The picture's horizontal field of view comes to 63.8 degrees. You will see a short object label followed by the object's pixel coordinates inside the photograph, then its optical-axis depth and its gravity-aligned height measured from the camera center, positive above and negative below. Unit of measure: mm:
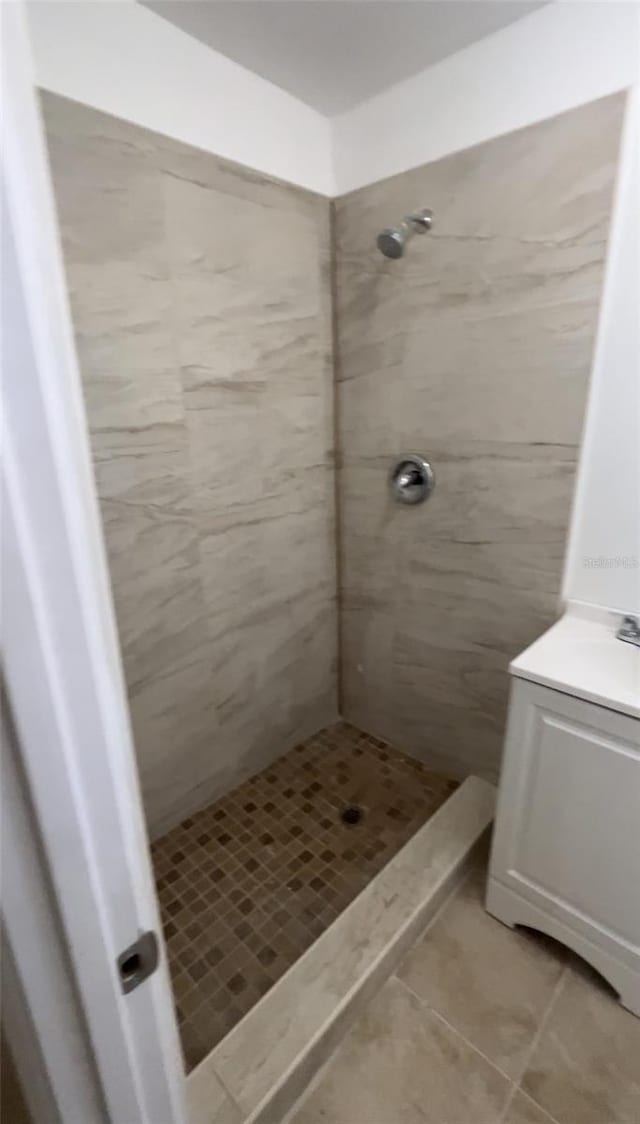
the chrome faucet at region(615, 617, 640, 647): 1250 -533
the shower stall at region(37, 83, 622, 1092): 1176 -180
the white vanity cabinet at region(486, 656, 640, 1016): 1038 -884
